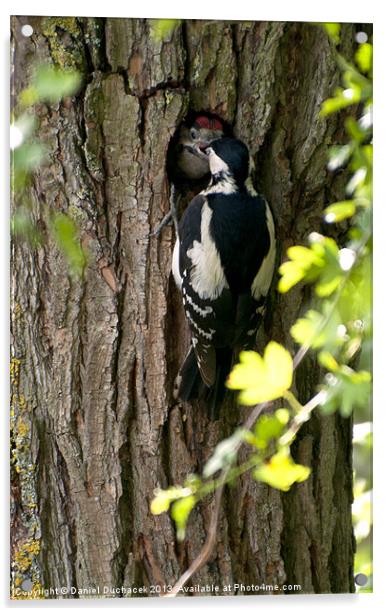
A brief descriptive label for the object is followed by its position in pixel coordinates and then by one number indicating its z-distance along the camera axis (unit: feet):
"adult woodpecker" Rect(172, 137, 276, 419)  17.12
